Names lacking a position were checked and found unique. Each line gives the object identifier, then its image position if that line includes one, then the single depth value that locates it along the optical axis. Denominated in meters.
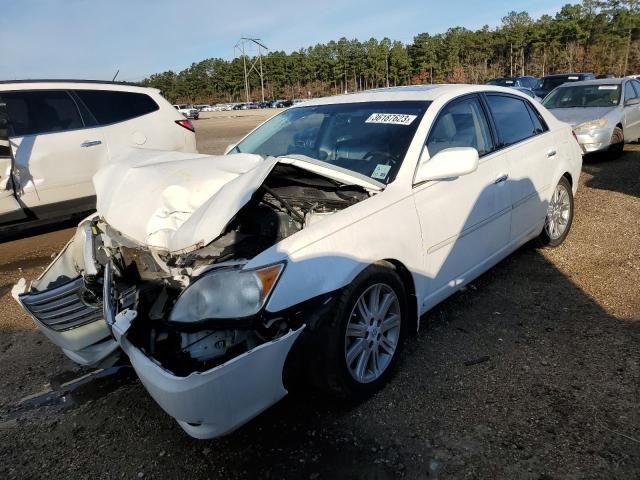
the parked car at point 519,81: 23.40
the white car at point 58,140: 5.28
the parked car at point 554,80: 18.28
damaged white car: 2.14
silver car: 8.72
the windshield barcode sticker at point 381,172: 2.93
